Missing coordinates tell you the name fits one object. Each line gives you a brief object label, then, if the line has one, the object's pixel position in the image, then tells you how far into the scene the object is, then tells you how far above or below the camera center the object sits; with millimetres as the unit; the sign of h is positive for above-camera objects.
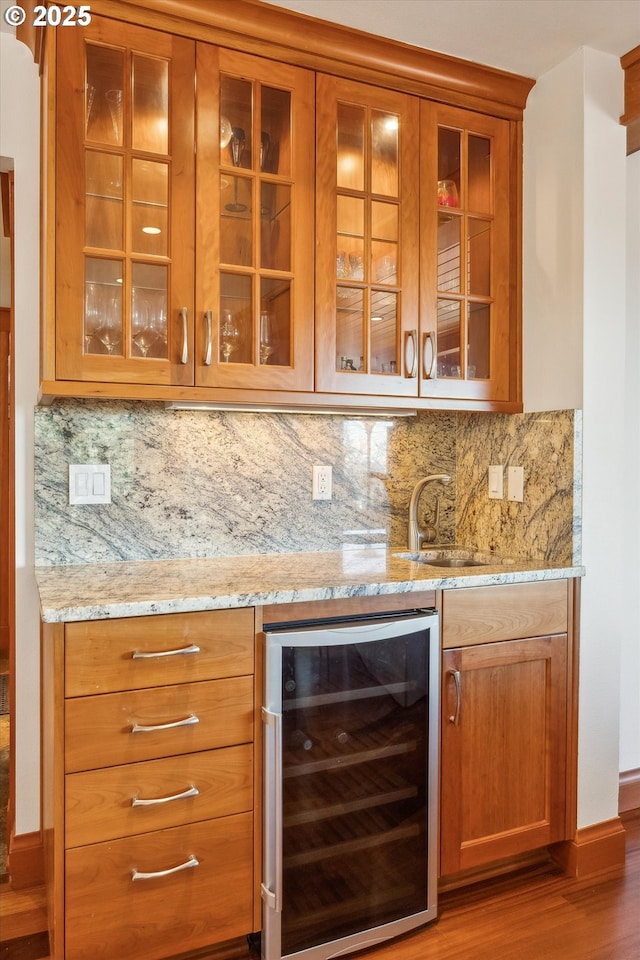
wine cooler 1637 -838
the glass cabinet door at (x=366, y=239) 2014 +675
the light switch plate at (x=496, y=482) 2428 -85
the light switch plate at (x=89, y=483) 2029 -80
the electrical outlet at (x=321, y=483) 2373 -90
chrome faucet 2367 -262
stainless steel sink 2373 -367
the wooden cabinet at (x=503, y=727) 1906 -795
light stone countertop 1514 -326
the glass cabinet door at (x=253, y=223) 1861 +668
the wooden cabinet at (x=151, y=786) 1460 -746
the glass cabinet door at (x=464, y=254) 2170 +677
